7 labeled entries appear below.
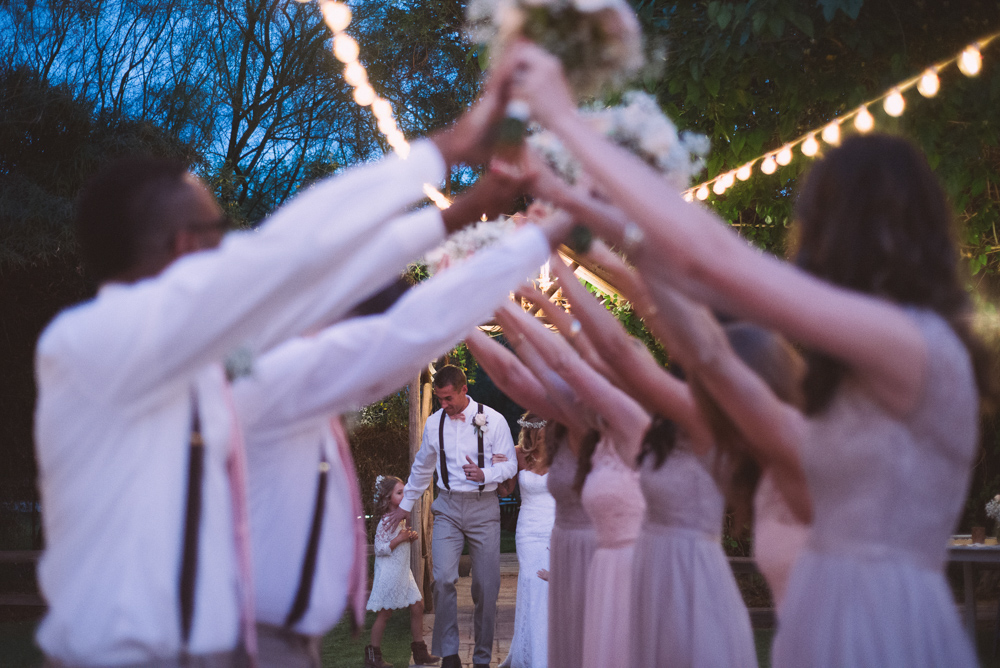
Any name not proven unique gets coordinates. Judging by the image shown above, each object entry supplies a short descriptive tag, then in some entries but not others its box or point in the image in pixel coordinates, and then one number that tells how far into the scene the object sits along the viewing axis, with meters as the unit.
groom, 7.94
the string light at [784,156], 5.97
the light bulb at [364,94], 5.37
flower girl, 8.34
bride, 7.32
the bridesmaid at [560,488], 4.29
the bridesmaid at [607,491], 3.73
